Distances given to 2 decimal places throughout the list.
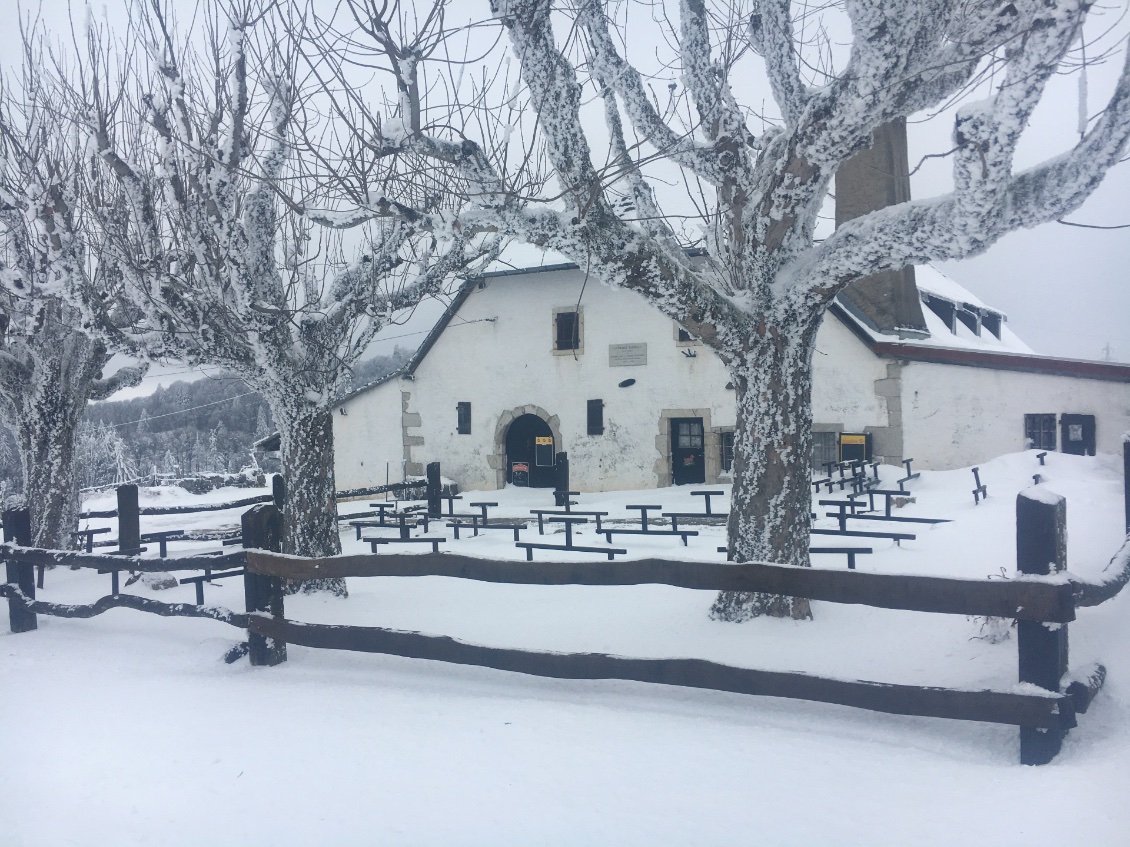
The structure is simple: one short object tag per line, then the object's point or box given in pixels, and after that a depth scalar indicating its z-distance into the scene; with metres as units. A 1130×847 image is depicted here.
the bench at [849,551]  7.29
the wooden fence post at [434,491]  15.02
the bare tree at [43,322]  8.96
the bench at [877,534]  8.63
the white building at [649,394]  15.30
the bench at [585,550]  8.66
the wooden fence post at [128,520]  10.28
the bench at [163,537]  10.76
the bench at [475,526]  11.63
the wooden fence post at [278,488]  7.28
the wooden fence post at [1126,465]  6.07
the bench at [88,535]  11.28
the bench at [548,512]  11.80
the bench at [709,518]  12.47
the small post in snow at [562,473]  17.00
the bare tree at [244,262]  7.01
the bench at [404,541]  9.42
